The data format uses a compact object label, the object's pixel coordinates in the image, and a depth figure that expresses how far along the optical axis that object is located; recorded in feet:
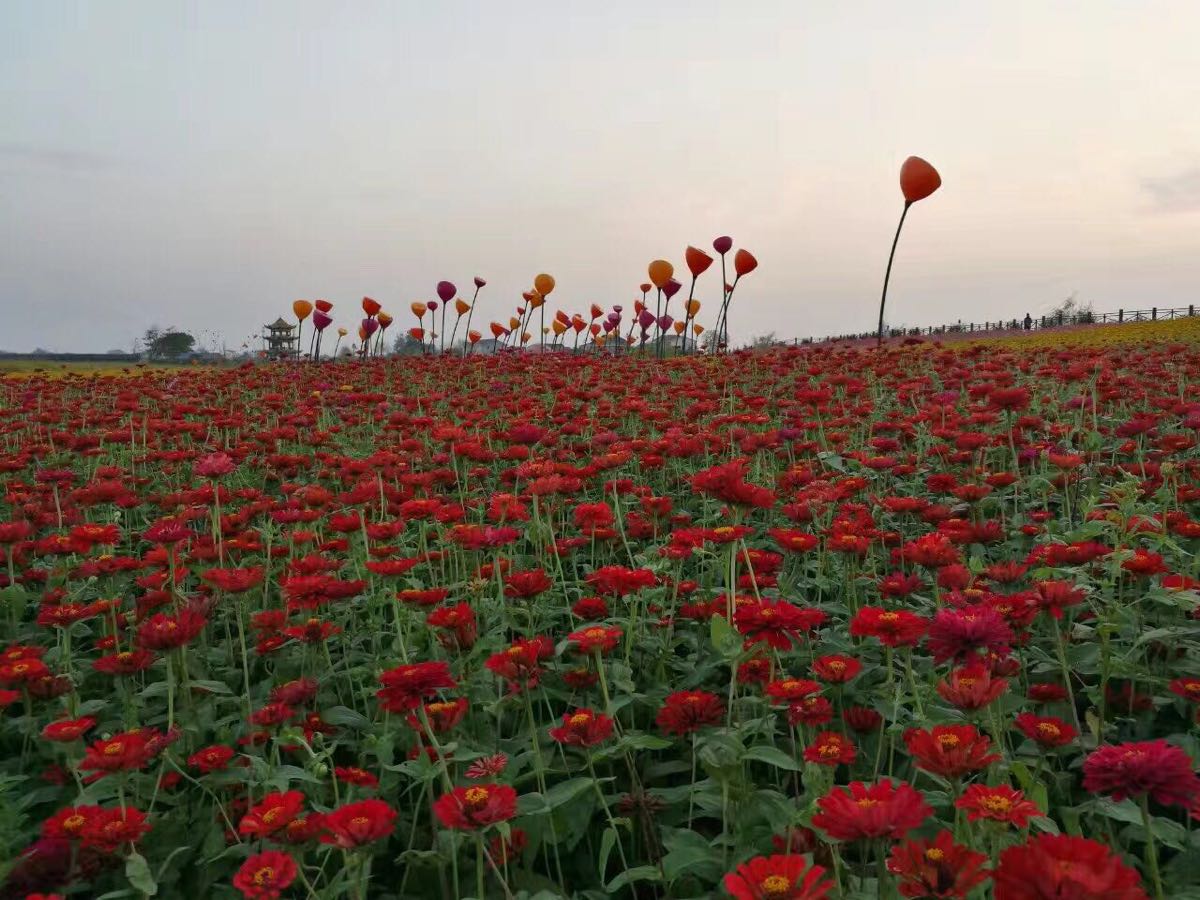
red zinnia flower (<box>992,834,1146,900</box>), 2.90
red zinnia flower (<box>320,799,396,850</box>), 4.54
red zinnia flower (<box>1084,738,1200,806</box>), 4.20
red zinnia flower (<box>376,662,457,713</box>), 5.61
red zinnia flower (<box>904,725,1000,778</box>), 4.25
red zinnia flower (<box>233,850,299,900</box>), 4.62
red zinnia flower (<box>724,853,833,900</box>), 3.66
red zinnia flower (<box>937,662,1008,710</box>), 4.88
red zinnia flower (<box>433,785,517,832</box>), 4.68
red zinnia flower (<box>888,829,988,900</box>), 3.60
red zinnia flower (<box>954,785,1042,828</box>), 4.32
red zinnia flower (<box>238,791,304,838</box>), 5.02
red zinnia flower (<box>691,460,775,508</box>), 6.37
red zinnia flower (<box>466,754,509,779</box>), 5.26
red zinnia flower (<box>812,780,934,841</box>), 3.74
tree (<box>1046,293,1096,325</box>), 133.04
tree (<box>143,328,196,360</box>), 117.70
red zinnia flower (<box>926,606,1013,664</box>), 5.29
